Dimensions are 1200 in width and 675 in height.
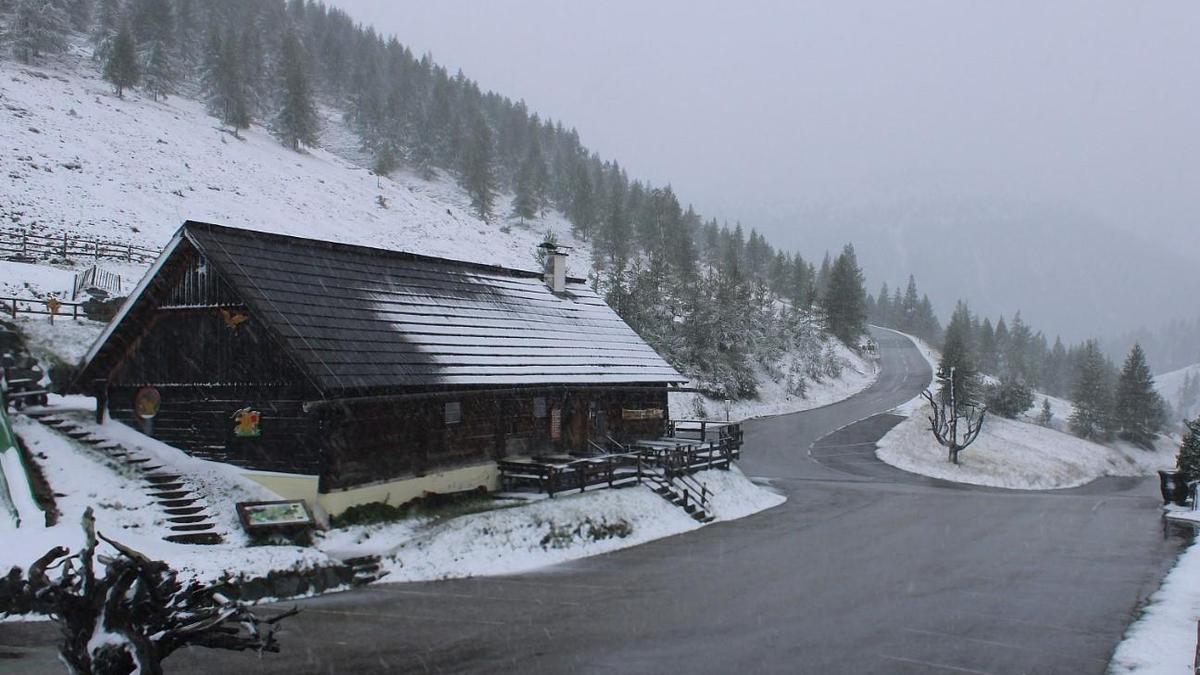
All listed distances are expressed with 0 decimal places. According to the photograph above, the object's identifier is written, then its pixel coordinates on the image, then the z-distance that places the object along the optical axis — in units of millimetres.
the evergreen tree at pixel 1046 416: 76112
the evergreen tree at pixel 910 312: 146000
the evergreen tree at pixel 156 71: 79812
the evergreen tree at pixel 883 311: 164800
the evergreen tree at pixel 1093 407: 73875
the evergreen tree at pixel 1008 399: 67188
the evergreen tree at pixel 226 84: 81625
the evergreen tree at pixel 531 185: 102000
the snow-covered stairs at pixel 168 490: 15156
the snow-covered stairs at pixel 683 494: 22641
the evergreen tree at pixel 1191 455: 26222
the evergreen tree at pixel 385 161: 94688
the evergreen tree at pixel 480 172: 95375
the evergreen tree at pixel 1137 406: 73688
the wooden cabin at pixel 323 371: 17188
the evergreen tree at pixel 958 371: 57462
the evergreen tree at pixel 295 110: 82938
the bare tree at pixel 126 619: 6379
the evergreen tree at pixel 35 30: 71000
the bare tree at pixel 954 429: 43953
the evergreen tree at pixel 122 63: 71544
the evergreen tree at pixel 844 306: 96125
